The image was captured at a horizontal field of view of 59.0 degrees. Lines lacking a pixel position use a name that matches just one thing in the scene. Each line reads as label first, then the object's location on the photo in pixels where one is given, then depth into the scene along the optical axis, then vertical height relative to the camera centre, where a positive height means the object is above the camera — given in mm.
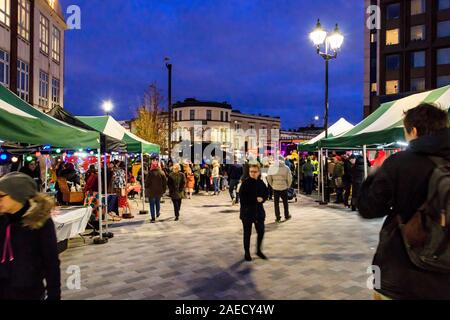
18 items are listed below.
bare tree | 38031 +4070
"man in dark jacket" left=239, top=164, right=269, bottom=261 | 7254 -837
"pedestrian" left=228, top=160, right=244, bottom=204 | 16125 -565
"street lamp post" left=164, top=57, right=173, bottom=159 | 25005 +5212
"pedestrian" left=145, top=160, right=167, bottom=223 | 11758 -747
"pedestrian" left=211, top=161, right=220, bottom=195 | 20484 -672
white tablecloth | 7352 -1191
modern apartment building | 46500 +14232
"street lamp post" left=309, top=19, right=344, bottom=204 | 14602 +4565
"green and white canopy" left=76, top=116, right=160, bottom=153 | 14141 +1132
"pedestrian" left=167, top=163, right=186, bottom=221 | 11875 -729
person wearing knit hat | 2725 -585
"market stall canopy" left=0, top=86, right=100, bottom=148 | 5273 +508
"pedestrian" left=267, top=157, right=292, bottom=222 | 11352 -565
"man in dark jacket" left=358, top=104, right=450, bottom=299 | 2072 -193
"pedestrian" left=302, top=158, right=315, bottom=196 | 19938 -582
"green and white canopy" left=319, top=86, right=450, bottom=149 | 8031 +930
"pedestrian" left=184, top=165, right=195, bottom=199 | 19031 -891
